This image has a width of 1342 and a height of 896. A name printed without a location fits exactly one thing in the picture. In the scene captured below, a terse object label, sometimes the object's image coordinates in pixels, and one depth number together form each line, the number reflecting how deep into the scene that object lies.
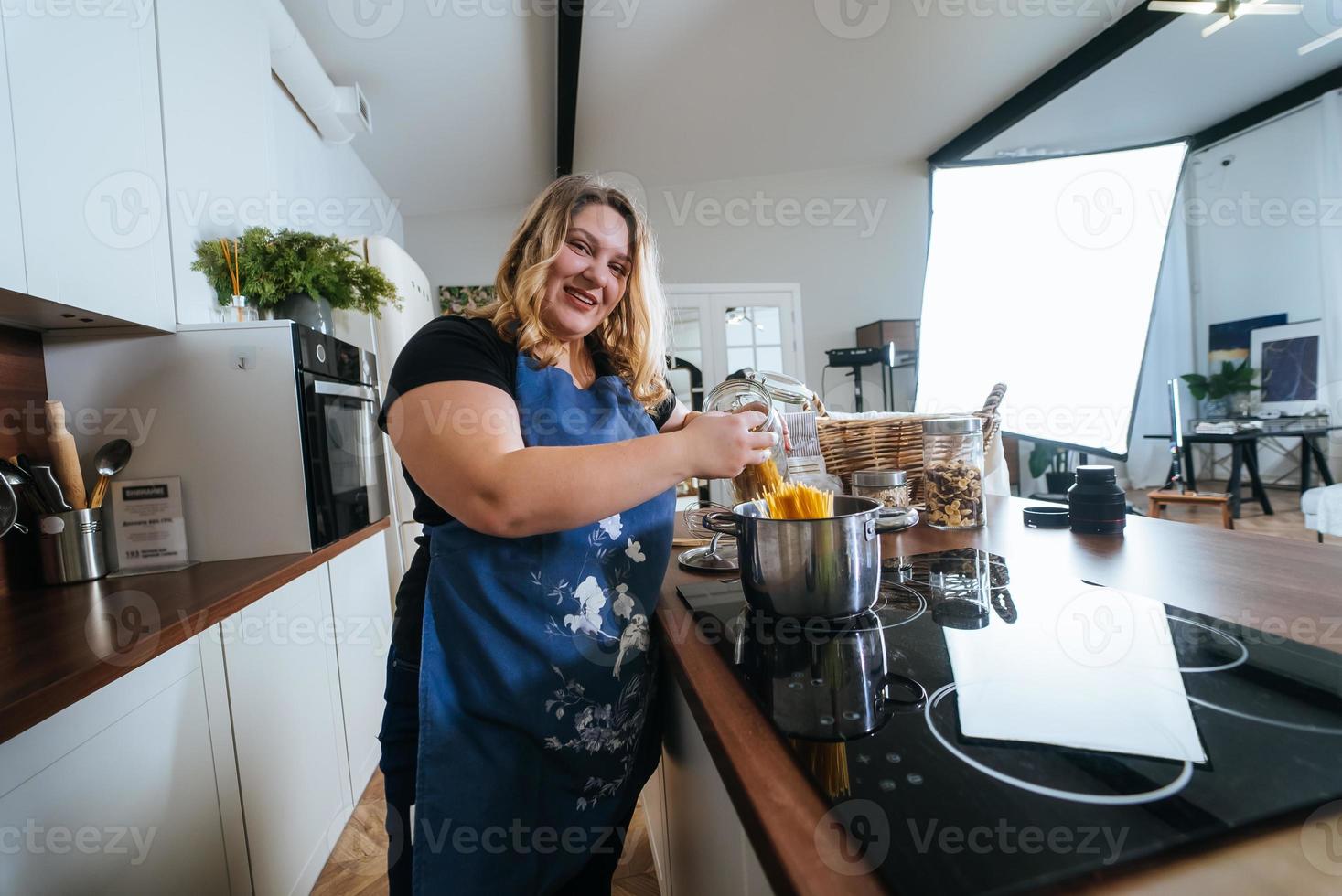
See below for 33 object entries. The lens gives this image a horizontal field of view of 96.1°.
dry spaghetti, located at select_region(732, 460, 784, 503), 0.84
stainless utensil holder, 1.23
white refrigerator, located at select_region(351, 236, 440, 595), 2.76
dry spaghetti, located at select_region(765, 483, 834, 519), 0.73
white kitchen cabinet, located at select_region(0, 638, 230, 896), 0.77
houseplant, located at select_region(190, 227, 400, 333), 1.70
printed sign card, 1.41
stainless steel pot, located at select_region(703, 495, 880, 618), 0.65
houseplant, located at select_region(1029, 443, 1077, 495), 5.68
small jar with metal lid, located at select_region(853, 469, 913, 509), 1.12
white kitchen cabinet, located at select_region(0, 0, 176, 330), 1.09
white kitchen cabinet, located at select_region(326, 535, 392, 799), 1.75
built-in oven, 1.59
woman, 0.67
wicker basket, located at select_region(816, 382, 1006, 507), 1.31
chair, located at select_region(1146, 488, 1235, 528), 3.22
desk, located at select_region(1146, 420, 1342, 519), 4.36
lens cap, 1.13
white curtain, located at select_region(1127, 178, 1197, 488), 6.34
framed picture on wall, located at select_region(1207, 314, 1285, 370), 5.67
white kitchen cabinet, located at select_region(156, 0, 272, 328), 1.54
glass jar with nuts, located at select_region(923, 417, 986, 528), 1.13
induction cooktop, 0.32
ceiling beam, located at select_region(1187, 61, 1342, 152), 4.97
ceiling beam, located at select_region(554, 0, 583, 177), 2.82
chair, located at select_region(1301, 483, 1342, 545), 2.99
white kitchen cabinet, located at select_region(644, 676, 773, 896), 0.48
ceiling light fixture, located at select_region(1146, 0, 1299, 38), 3.10
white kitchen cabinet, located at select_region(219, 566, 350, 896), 1.23
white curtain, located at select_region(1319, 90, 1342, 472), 4.90
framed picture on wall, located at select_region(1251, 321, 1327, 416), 5.19
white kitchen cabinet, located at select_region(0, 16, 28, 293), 1.01
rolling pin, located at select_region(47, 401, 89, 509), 1.23
